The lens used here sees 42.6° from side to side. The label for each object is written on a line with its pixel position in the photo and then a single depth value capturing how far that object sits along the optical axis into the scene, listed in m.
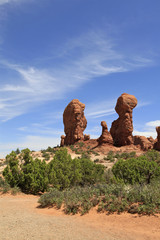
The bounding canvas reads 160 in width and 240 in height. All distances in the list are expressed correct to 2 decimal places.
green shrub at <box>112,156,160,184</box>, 14.45
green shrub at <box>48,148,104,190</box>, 15.05
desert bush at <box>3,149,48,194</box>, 14.67
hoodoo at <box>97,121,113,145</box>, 39.22
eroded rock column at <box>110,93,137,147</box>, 40.44
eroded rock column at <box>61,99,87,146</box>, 43.84
